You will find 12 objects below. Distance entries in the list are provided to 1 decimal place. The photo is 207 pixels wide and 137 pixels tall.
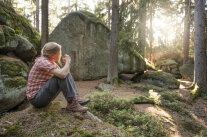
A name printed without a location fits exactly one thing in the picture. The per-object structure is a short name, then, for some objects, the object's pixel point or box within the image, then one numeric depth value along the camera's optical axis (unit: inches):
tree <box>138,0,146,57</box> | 342.4
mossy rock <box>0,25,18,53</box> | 199.5
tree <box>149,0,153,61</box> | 344.5
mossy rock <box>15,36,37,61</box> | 236.3
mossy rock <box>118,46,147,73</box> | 398.0
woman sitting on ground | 102.0
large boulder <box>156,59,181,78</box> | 637.9
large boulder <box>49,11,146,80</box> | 376.8
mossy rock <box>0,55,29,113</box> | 167.8
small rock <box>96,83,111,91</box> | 293.5
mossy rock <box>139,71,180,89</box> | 380.9
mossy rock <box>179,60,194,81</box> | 539.8
